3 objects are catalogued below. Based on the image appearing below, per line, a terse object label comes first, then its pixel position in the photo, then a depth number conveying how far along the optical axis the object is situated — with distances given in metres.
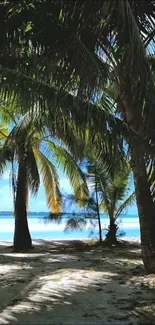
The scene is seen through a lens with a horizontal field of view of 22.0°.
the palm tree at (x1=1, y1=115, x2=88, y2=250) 12.43
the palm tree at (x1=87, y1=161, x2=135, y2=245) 14.67
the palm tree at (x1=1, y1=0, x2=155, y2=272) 4.70
